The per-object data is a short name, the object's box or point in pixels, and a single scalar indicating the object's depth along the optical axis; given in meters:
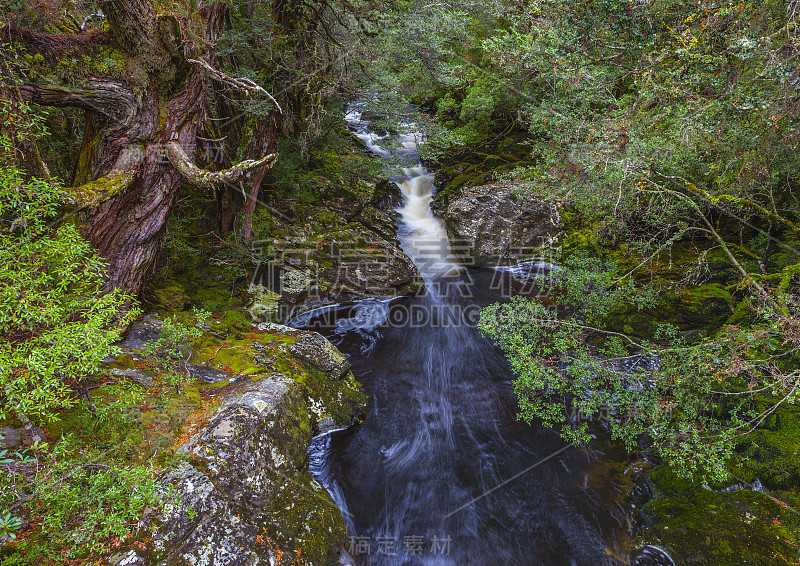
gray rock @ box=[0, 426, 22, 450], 2.73
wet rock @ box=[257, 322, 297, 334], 6.33
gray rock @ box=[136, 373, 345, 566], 2.97
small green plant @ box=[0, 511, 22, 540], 1.84
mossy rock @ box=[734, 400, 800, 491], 4.32
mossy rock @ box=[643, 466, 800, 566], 3.67
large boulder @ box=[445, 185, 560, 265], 9.70
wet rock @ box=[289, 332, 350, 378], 5.86
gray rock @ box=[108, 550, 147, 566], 2.56
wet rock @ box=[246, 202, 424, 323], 7.55
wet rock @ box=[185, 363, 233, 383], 4.45
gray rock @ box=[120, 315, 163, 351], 4.35
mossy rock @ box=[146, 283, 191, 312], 5.53
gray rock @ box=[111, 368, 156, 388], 3.76
